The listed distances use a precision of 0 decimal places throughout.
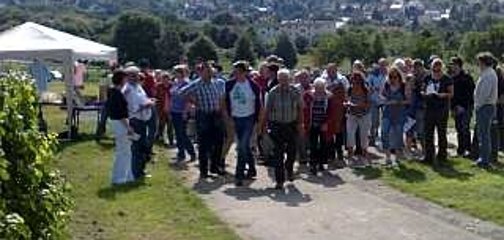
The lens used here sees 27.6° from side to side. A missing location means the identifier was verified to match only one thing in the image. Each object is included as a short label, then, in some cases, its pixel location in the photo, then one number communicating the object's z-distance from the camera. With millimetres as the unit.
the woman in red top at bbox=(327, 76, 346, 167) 15555
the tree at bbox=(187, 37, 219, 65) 67425
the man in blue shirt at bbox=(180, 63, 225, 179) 14766
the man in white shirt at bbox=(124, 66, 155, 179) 14766
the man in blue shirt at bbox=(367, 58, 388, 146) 17719
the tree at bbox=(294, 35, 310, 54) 125875
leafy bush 5340
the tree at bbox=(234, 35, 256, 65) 76300
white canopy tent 21719
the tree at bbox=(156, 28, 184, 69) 73300
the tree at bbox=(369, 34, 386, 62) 106812
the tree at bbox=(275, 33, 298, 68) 89488
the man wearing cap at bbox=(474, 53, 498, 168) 15078
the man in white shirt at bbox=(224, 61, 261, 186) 14141
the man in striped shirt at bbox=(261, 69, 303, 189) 13594
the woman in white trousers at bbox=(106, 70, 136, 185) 13945
